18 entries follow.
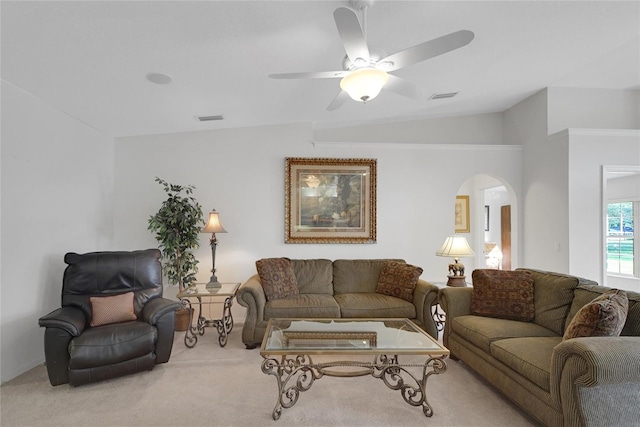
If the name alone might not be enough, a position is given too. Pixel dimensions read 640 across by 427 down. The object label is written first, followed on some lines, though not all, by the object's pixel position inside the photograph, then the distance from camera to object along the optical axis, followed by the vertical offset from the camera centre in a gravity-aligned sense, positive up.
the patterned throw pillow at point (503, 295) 2.83 -0.71
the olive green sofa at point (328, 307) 3.37 -0.97
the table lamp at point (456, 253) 3.68 -0.43
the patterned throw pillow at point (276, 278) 3.63 -0.74
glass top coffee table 2.16 -0.92
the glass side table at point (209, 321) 3.48 -1.16
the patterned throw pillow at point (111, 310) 2.89 -0.88
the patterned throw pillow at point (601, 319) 1.89 -0.60
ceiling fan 1.71 +0.95
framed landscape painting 4.46 +0.20
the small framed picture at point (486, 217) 7.80 -0.05
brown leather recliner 2.53 -0.95
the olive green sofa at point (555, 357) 1.69 -0.91
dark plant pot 4.02 -1.32
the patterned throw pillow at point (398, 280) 3.63 -0.75
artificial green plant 3.88 -0.25
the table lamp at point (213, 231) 3.81 -0.20
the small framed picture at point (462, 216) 6.12 -0.01
